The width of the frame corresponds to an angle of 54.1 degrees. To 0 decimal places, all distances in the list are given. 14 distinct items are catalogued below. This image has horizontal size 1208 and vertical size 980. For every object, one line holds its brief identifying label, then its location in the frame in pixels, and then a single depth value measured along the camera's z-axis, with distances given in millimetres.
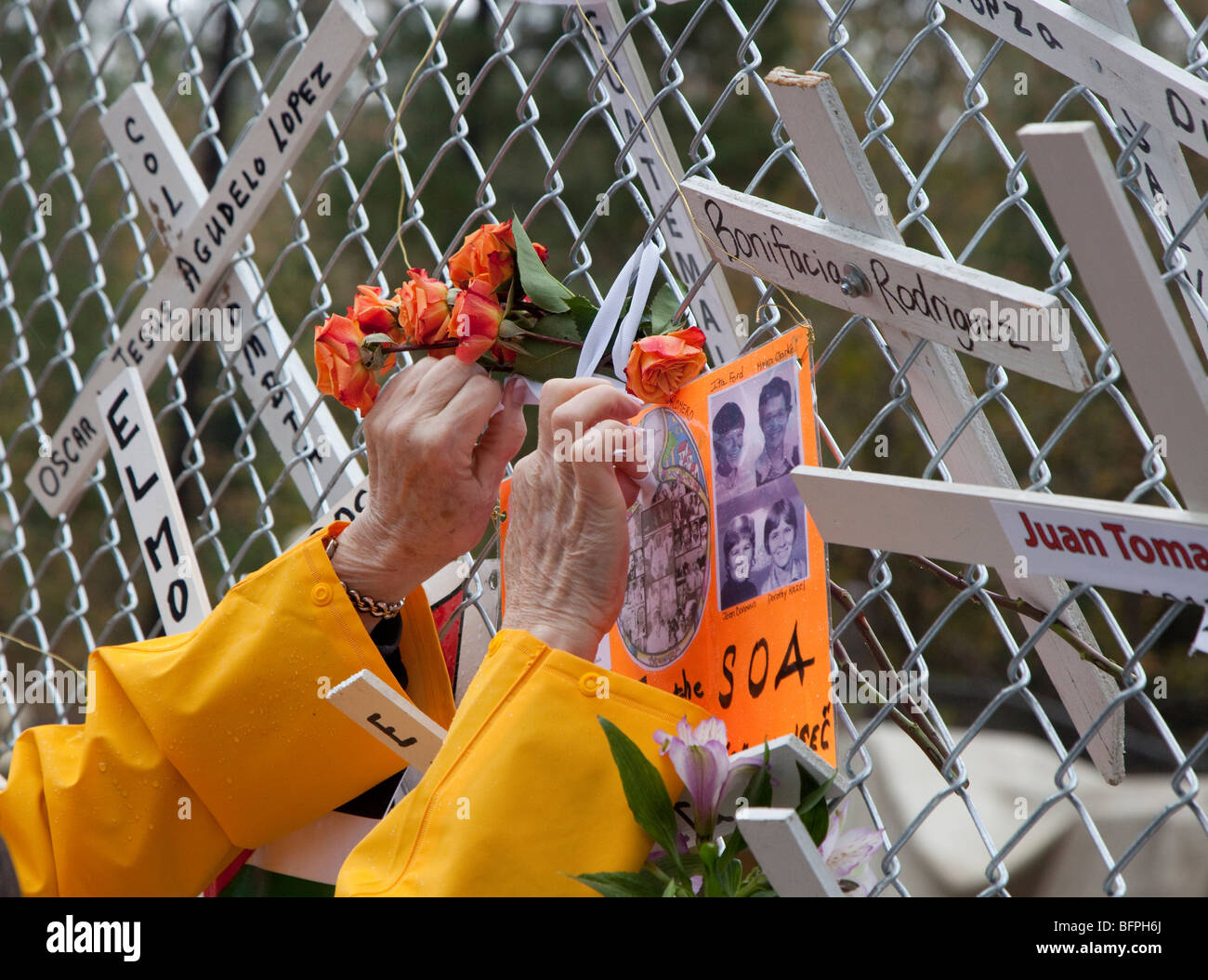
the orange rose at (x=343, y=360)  1318
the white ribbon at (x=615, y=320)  1224
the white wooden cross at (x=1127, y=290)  835
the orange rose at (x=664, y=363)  1178
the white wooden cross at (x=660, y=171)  1417
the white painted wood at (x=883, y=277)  970
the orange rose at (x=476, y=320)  1250
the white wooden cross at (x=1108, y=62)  1021
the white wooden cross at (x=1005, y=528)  910
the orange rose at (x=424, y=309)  1298
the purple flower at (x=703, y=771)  1068
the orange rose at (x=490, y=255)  1266
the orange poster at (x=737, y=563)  1097
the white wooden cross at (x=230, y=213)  1811
